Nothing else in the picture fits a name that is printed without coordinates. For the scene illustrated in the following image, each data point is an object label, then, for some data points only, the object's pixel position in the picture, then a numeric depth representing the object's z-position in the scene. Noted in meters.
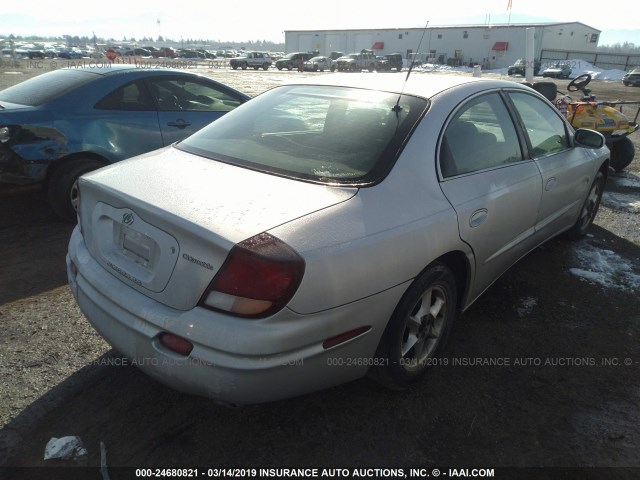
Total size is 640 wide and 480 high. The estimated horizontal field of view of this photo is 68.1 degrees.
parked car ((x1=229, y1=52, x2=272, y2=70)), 46.49
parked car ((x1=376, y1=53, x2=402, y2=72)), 44.16
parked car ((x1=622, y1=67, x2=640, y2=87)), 32.88
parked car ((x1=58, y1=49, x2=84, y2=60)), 56.56
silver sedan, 1.76
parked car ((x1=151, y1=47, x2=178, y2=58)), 60.81
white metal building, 60.04
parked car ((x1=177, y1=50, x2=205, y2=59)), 63.41
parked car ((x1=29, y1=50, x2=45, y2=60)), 51.27
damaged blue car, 4.25
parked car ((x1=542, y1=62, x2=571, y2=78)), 42.12
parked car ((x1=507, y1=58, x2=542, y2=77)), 43.89
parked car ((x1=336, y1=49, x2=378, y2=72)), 43.00
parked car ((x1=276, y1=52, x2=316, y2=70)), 47.88
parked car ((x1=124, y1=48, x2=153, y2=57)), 58.47
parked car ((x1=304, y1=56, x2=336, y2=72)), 44.97
